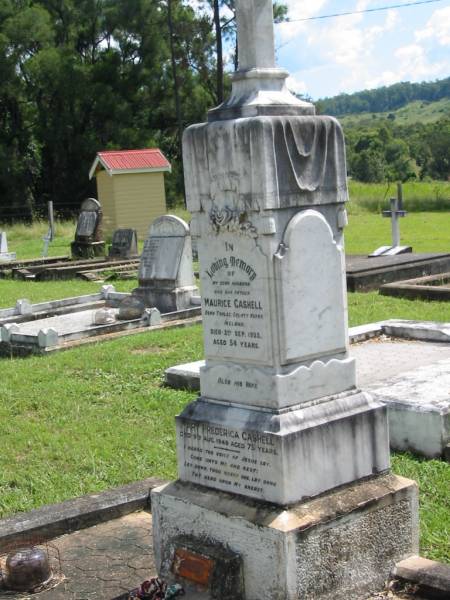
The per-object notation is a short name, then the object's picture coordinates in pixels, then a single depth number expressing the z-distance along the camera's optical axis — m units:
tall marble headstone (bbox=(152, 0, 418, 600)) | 4.02
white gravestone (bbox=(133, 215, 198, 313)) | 13.07
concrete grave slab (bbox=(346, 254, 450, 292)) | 14.52
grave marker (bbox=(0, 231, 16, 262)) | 23.00
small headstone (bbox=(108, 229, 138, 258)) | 20.77
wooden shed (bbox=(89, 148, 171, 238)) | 28.41
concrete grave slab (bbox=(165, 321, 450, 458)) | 6.18
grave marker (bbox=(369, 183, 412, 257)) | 17.64
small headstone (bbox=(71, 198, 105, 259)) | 22.11
